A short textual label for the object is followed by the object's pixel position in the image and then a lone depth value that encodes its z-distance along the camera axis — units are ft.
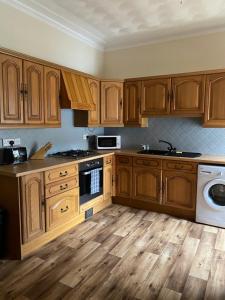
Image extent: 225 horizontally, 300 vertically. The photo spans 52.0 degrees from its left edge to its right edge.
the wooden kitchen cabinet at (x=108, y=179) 11.71
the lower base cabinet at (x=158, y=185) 10.57
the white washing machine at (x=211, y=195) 9.69
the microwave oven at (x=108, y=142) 12.85
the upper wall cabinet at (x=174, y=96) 10.68
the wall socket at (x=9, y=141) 8.77
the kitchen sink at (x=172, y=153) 11.01
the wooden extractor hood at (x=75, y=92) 9.92
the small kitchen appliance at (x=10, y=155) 8.38
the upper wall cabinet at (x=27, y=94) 7.87
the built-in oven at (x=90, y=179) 10.04
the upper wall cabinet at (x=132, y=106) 12.22
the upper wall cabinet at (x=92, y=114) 11.72
